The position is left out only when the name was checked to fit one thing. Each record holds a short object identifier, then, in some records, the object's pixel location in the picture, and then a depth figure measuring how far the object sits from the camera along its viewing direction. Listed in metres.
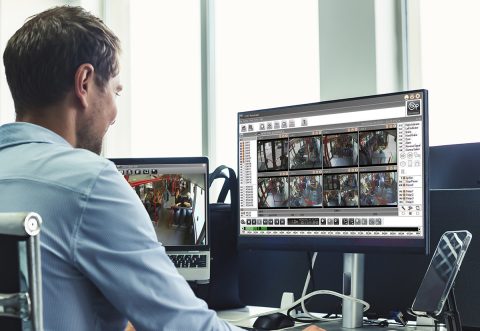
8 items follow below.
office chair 0.72
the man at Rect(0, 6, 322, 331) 0.87
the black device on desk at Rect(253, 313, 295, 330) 1.57
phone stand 1.18
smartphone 1.14
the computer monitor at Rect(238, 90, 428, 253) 1.39
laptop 1.84
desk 1.48
